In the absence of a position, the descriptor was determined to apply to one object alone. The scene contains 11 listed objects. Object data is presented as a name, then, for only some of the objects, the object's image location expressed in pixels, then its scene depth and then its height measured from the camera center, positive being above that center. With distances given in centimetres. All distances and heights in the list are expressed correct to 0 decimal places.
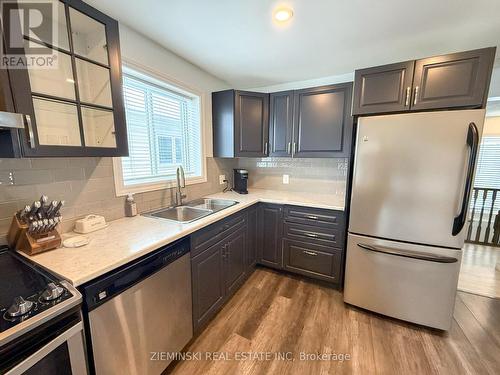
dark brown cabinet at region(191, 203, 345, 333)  164 -90
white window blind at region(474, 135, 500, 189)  355 -6
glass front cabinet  95 +37
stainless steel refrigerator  151 -39
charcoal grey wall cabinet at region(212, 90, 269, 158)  249 +43
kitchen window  179 +24
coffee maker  280 -29
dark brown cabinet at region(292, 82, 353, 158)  224 +42
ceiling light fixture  141 +100
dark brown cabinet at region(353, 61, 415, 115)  169 +60
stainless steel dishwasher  97 -83
